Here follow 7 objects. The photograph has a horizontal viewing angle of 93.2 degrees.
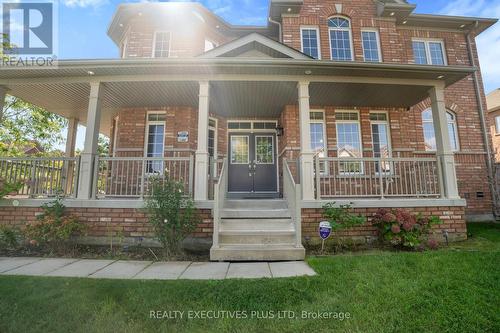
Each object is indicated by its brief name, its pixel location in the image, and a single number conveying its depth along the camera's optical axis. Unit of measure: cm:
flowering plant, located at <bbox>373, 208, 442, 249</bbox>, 452
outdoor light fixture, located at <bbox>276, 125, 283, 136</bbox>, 795
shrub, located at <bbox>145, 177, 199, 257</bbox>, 433
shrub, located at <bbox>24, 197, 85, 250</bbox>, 439
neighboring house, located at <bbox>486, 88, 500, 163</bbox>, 1448
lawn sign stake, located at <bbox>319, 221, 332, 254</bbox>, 436
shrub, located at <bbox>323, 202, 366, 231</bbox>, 459
